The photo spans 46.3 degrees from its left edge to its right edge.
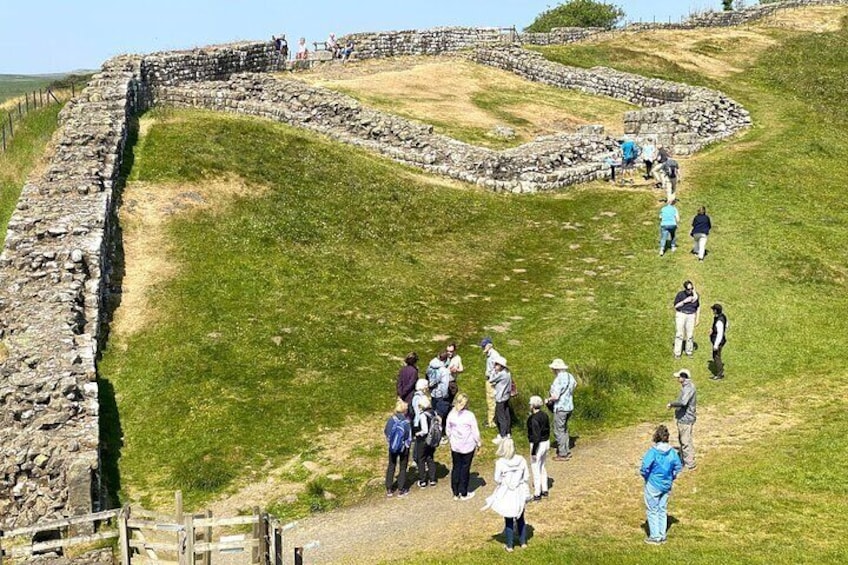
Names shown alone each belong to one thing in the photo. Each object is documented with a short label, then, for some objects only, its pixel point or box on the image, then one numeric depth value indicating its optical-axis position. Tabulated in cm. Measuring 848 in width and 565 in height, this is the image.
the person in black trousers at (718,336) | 2616
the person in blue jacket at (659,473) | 1752
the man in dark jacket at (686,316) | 2717
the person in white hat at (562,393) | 2122
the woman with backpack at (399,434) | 2019
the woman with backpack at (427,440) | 2084
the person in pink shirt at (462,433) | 1952
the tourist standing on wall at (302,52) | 6769
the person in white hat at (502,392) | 2142
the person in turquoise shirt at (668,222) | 3500
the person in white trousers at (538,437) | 1972
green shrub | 13725
